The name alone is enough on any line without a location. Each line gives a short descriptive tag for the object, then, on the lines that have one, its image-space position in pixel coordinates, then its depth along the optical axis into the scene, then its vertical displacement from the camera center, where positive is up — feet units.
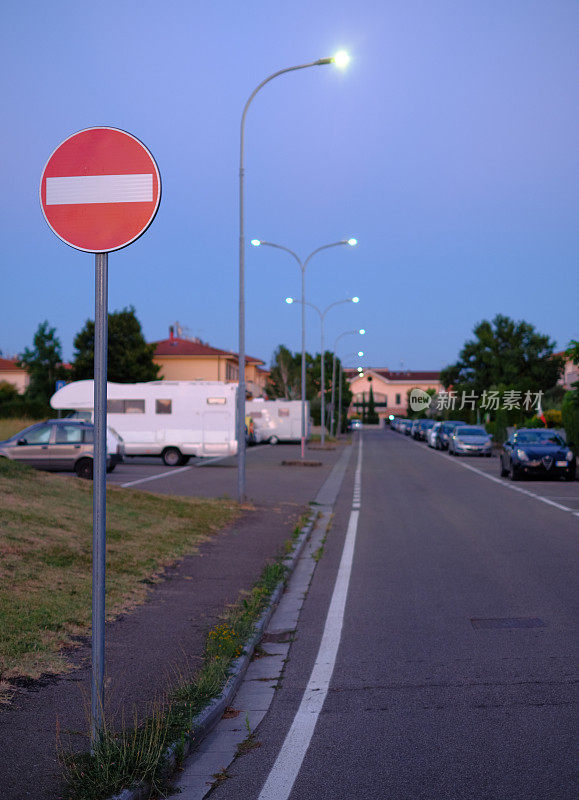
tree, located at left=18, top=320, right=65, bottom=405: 205.26 +12.08
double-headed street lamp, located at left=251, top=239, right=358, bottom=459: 123.13 +23.78
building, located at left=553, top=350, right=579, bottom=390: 293.02 +13.68
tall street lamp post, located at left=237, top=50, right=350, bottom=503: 57.41 +3.52
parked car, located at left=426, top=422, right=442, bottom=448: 181.10 -4.20
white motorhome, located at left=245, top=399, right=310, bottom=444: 193.36 -0.85
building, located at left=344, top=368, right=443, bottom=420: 535.60 +14.83
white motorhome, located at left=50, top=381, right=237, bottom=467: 107.45 -0.50
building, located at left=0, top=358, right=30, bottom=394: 311.68 +13.52
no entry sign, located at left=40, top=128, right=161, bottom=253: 14.46 +3.66
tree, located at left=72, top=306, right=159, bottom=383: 207.62 +14.94
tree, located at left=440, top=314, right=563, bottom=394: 291.99 +19.41
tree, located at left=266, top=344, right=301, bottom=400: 273.54 +12.98
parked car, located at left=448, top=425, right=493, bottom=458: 143.23 -4.50
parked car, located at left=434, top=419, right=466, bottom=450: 166.81 -3.52
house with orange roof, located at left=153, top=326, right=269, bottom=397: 266.77 +15.69
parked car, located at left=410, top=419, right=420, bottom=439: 254.88 -3.89
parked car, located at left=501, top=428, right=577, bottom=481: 85.51 -4.28
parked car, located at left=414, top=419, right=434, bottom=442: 230.50 -3.58
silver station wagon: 79.41 -2.93
